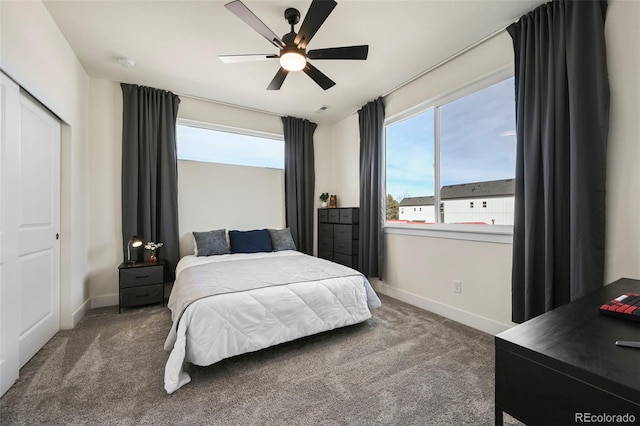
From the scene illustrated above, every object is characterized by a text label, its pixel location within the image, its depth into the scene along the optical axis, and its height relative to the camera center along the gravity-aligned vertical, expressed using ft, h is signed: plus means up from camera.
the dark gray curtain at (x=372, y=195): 11.84 +0.75
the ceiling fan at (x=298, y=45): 5.61 +4.19
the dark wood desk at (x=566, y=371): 2.00 -1.31
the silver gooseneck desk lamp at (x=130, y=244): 10.41 -1.30
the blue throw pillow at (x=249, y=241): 12.01 -1.38
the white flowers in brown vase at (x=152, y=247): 10.46 -1.42
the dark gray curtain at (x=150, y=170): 10.79 +1.71
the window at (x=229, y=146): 12.36 +3.25
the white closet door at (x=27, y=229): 5.44 -0.43
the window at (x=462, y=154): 8.07 +2.03
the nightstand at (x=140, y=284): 9.77 -2.70
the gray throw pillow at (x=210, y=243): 11.27 -1.37
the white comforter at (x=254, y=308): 5.90 -2.49
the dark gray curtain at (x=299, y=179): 14.24 +1.73
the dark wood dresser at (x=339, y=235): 12.81 -1.21
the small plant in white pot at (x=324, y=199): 15.14 +0.70
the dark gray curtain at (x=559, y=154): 5.78 +1.33
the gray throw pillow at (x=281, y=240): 12.82 -1.39
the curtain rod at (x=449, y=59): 7.77 +5.18
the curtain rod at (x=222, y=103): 12.10 +5.25
